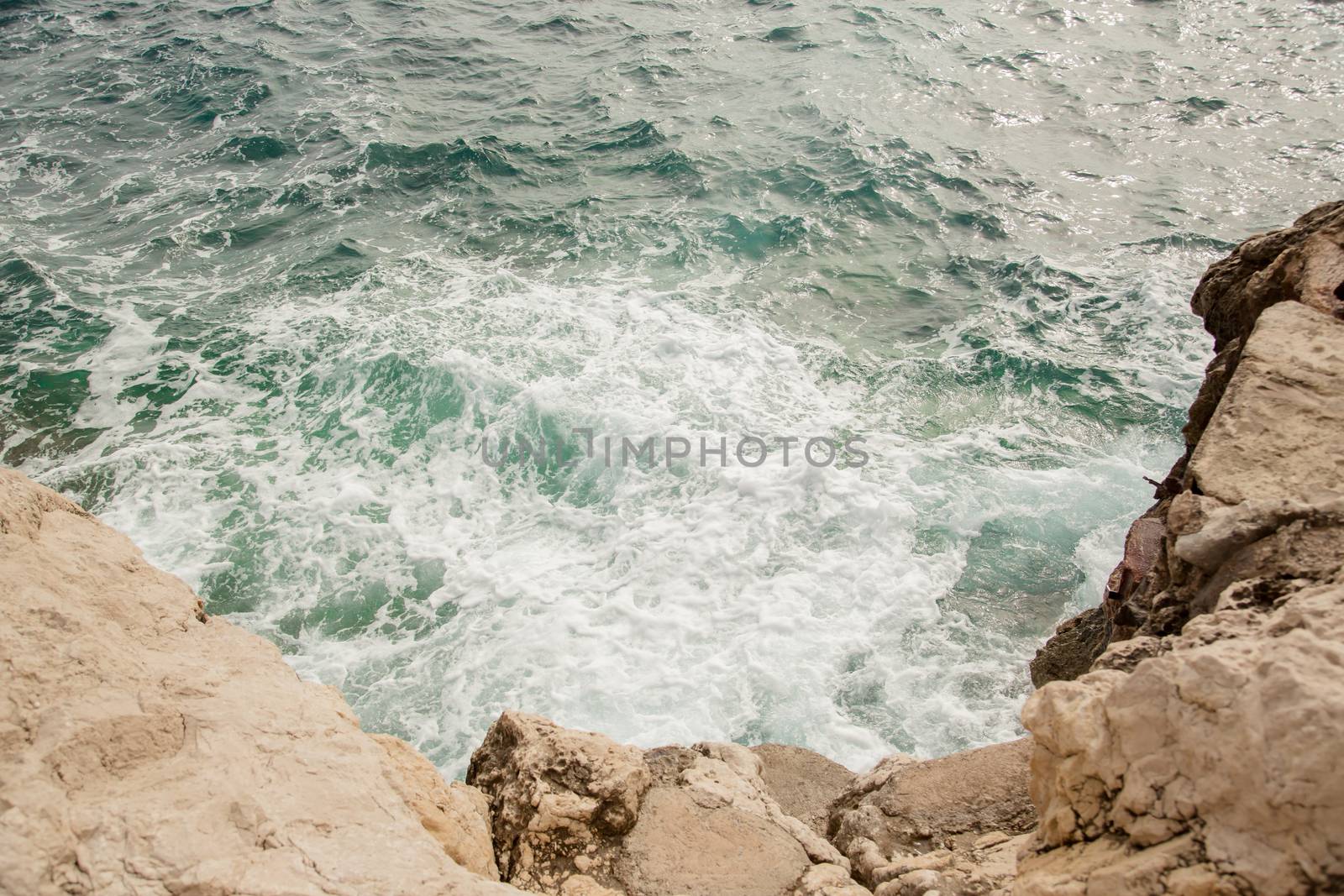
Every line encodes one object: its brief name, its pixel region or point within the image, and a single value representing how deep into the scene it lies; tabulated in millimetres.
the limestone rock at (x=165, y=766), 2783
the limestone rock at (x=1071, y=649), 5762
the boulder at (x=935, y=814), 4176
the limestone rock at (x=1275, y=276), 4566
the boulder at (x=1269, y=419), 3580
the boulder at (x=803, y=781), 5396
